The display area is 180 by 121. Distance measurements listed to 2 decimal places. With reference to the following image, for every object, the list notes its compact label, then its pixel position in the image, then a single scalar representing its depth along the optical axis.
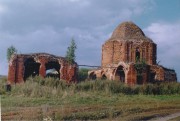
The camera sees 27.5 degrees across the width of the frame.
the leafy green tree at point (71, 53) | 35.66
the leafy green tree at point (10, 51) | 37.78
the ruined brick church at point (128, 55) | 41.06
